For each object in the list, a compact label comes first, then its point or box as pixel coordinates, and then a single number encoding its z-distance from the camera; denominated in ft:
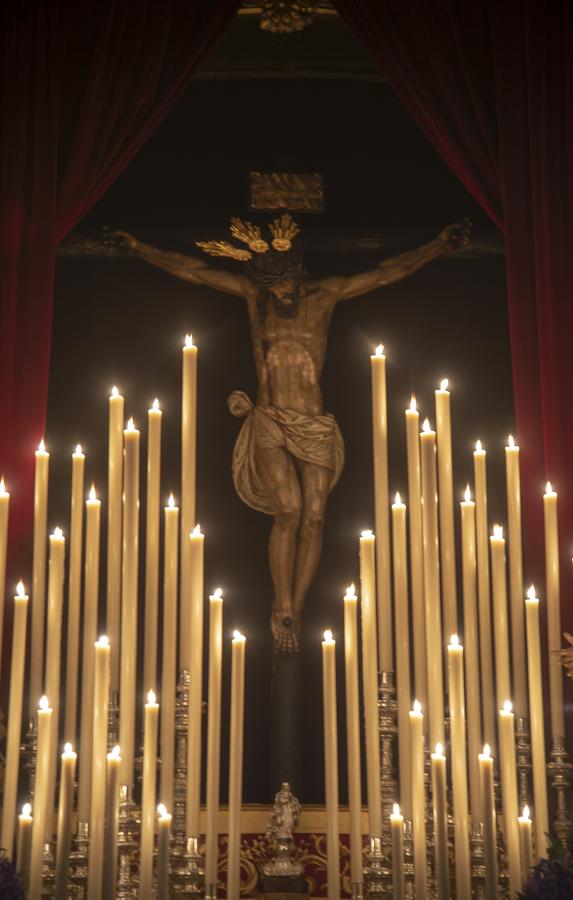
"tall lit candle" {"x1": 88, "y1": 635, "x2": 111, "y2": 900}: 18.35
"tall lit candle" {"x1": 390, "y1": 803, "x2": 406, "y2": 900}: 18.10
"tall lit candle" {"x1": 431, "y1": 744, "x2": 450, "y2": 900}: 18.16
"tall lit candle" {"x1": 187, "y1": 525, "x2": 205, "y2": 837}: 19.18
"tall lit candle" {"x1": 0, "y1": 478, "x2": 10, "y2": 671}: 21.57
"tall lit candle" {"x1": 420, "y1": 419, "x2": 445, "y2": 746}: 19.82
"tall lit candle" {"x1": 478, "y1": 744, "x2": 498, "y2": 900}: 17.76
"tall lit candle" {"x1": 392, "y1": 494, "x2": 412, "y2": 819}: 20.14
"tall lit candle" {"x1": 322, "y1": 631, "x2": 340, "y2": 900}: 19.80
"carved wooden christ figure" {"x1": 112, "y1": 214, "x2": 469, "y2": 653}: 27.07
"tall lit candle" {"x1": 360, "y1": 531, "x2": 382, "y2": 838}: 19.52
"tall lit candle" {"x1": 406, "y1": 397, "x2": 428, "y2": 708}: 21.56
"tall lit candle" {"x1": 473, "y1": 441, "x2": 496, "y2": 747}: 22.45
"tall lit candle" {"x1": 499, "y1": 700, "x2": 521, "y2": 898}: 18.62
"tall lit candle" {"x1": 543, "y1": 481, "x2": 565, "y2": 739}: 22.00
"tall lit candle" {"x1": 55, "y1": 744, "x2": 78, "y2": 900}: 17.15
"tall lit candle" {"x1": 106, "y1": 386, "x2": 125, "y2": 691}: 21.83
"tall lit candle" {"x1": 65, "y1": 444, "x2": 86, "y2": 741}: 22.35
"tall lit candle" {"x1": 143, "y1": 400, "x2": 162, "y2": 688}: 22.23
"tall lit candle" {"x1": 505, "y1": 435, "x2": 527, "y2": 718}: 22.32
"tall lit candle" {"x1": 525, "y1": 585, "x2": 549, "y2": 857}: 20.42
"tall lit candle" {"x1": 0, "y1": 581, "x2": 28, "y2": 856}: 19.62
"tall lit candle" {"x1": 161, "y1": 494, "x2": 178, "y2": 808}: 20.17
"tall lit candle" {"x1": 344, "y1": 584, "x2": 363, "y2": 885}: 19.57
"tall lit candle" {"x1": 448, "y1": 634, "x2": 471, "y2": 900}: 18.25
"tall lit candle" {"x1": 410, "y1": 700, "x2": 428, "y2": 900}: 18.29
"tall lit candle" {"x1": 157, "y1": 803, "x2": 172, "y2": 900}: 17.53
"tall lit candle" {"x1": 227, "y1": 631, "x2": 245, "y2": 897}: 19.27
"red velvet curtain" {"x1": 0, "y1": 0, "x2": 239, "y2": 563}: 26.00
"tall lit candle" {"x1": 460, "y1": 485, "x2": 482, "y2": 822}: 21.20
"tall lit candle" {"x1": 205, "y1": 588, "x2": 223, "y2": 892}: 19.13
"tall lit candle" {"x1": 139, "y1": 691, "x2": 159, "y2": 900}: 18.02
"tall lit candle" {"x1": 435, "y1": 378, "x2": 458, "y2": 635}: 22.31
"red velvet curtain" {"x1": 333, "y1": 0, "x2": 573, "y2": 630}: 26.03
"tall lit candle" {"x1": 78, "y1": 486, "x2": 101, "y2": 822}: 19.95
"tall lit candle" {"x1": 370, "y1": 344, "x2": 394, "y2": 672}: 22.08
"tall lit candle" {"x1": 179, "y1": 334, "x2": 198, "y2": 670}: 21.80
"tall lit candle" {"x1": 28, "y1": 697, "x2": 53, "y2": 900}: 17.95
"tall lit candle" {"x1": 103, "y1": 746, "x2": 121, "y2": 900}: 17.21
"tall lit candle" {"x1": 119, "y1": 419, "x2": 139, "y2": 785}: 19.72
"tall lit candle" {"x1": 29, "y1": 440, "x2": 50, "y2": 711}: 22.45
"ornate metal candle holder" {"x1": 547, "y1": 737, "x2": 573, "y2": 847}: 21.82
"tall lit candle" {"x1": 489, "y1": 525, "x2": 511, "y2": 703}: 21.31
